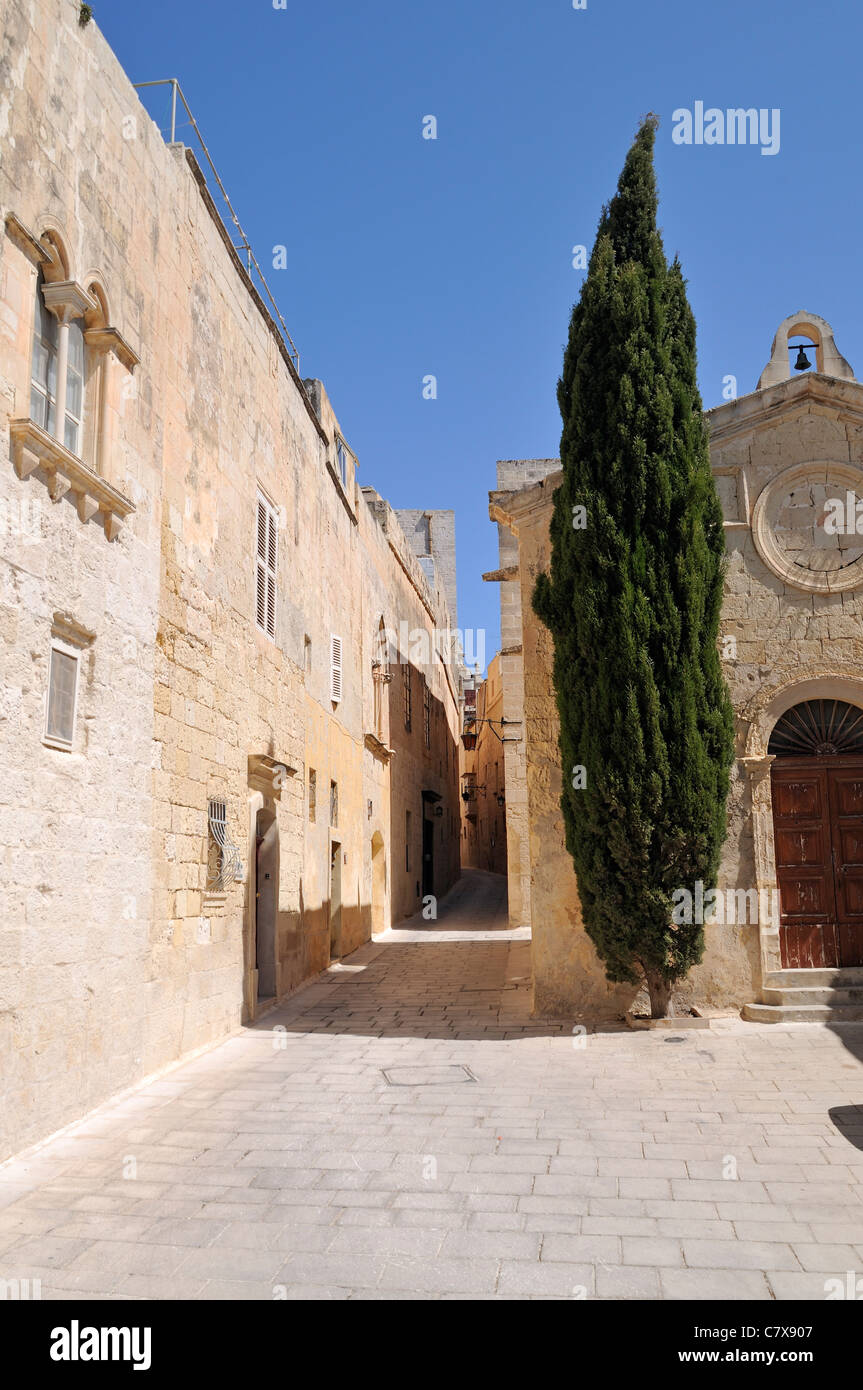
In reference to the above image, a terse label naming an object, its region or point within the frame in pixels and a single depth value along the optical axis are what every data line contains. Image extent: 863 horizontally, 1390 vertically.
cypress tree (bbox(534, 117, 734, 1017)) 9.02
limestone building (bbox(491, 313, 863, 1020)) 9.56
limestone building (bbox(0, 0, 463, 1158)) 5.79
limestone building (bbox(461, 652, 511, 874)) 33.75
